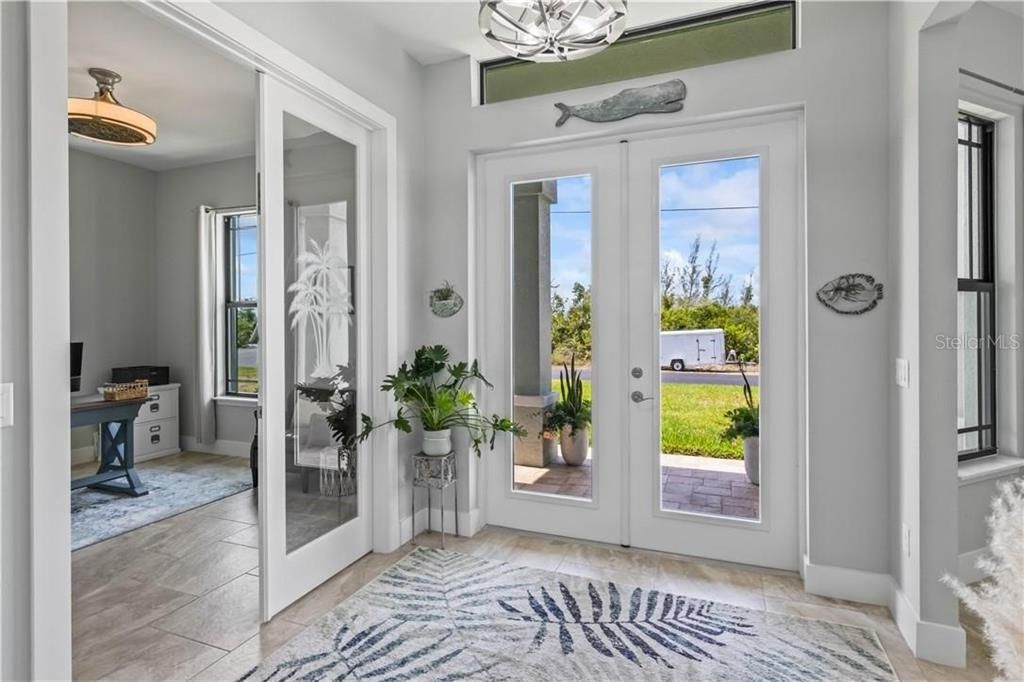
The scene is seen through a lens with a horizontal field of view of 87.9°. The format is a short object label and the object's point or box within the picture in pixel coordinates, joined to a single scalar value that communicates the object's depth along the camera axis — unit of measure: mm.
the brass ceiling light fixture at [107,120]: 3090
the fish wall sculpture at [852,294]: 2441
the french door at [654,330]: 2752
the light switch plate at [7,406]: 1440
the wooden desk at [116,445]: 3945
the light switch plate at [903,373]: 2172
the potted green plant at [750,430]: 2816
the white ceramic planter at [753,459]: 2811
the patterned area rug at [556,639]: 1978
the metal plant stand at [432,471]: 3027
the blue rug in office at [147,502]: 3416
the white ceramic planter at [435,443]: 3039
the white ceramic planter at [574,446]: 3154
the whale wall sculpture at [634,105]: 2785
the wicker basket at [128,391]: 4137
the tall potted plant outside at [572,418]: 3141
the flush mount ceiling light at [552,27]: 1645
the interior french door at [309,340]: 2352
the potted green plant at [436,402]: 2918
